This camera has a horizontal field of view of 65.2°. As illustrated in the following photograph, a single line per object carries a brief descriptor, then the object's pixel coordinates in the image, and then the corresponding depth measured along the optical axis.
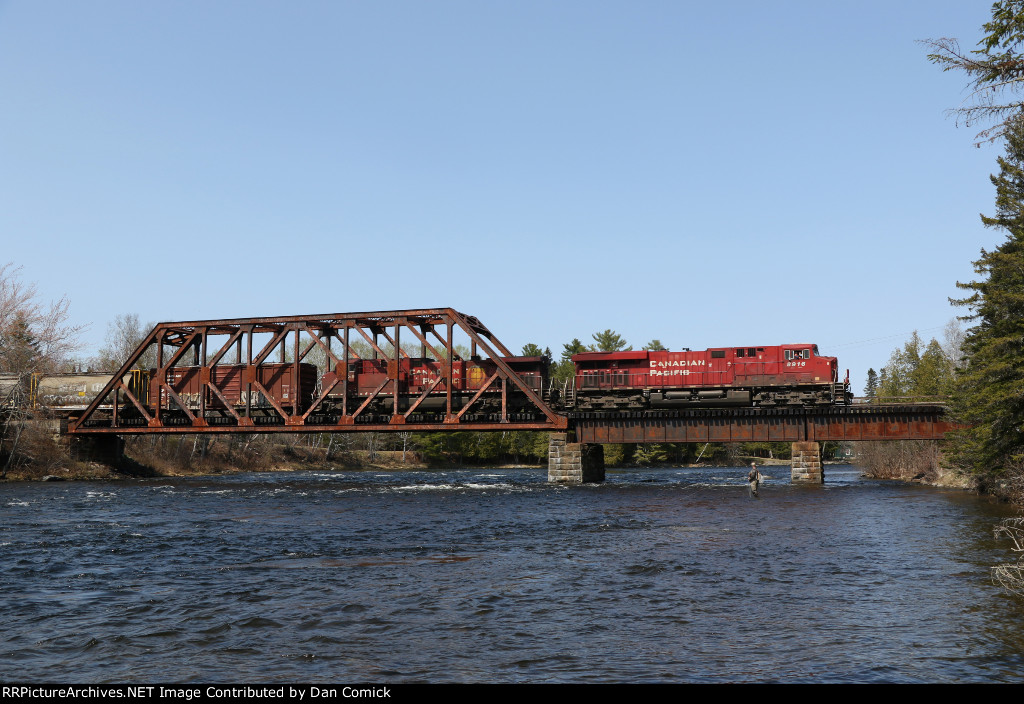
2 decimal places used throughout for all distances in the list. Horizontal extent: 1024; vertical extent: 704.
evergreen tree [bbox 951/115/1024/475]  29.30
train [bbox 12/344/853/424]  53.06
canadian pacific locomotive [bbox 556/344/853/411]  52.56
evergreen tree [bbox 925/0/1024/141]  16.25
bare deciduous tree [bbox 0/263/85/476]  55.19
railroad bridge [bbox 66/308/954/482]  50.59
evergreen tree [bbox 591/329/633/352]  135.00
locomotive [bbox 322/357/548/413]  56.25
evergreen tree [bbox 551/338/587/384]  128.75
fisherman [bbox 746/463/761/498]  41.28
